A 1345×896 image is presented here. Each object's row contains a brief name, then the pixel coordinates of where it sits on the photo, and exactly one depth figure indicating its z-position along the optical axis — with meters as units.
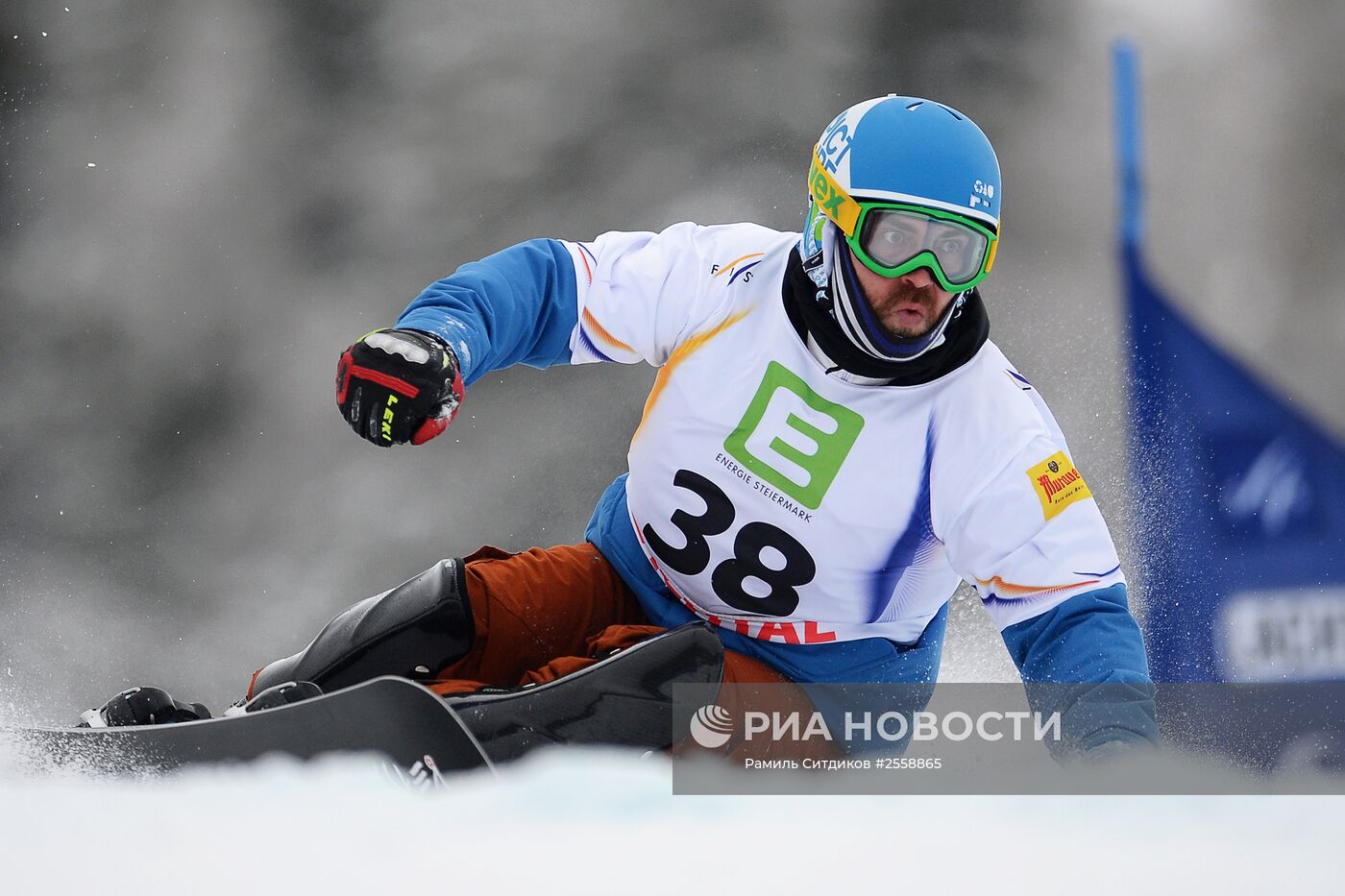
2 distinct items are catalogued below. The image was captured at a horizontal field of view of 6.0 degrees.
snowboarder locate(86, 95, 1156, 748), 14.17
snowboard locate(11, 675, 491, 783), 13.98
